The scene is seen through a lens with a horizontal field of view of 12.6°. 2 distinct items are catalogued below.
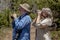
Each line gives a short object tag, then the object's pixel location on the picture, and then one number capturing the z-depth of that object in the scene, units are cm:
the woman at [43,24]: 472
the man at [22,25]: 406
